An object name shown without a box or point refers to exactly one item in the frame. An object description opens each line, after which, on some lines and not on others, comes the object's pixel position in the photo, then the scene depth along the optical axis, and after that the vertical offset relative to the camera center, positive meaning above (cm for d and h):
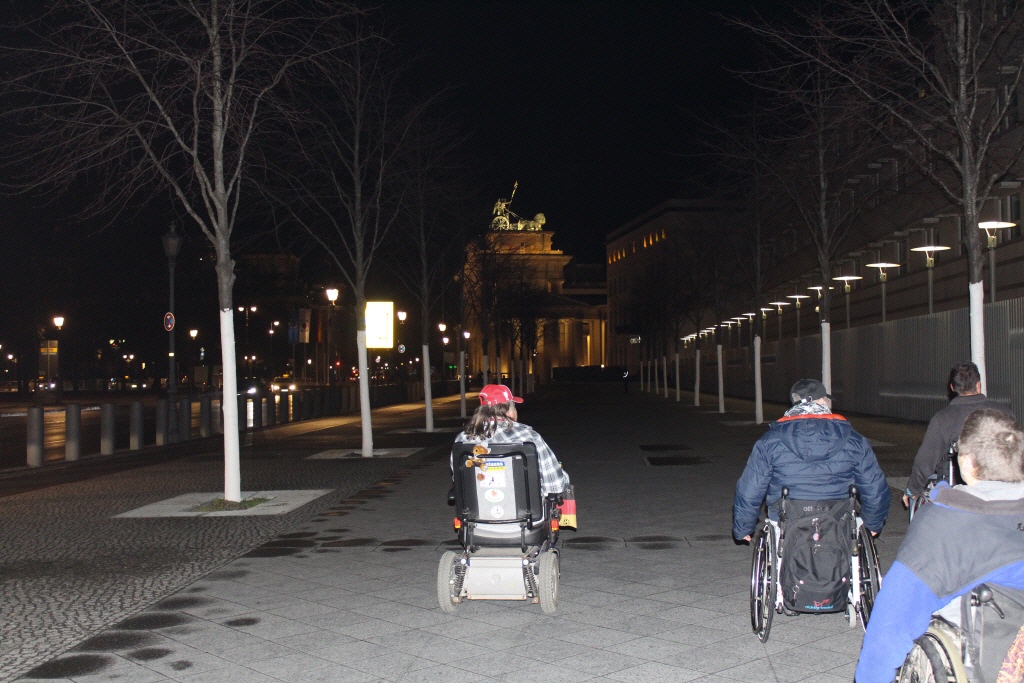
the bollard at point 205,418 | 2991 -104
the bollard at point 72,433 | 2223 -102
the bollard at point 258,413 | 3334 -105
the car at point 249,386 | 5688 -36
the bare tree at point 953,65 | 1314 +376
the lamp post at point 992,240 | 2276 +294
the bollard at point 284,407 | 3829 -103
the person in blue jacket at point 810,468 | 614 -57
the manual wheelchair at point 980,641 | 354 -92
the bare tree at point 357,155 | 2189 +463
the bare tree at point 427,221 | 2614 +453
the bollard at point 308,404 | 3881 -95
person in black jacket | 793 -56
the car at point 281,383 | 8375 -41
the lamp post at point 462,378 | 3506 -11
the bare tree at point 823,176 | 2228 +427
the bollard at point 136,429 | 2489 -108
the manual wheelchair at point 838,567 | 602 -113
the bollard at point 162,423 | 2669 -102
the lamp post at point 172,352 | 2700 +77
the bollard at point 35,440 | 2055 -107
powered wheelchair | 736 -110
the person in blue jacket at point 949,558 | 355 -63
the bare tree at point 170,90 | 1339 +375
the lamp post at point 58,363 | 5462 +107
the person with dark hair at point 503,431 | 754 -40
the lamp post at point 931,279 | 3363 +286
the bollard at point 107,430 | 2356 -103
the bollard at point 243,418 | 3261 -124
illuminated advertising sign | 3747 +177
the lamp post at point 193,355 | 6783 +191
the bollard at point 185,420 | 2794 -101
